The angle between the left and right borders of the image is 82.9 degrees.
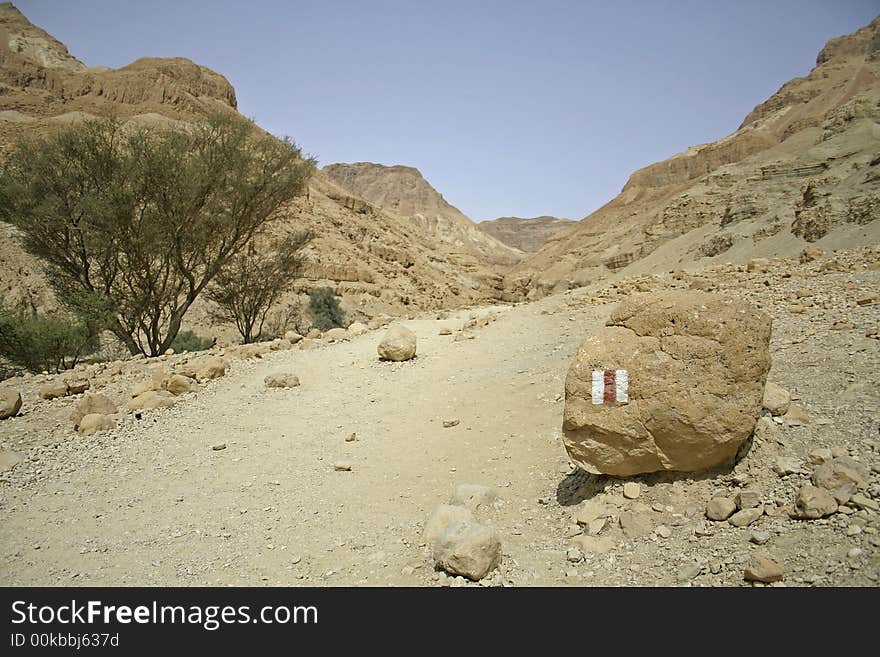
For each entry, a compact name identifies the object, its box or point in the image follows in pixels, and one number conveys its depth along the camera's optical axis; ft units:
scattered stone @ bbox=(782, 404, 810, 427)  12.03
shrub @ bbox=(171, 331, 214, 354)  48.76
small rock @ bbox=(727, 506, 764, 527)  9.93
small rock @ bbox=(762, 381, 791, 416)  12.42
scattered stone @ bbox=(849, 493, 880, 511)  8.79
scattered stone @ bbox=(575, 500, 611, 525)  11.91
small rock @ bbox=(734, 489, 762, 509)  10.30
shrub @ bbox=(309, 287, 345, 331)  69.26
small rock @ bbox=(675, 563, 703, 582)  9.27
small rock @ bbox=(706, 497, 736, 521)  10.27
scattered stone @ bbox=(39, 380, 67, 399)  25.86
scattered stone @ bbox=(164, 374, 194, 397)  26.05
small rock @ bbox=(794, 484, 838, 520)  9.05
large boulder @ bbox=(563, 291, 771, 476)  11.05
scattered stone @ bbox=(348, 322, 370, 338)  40.21
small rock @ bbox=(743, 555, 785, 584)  8.18
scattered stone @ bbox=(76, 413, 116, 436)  21.33
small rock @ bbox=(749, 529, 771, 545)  9.26
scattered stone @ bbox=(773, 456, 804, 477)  10.64
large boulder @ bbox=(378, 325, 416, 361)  30.76
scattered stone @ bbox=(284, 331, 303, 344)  37.70
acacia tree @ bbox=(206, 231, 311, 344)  52.75
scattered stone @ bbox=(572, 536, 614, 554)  10.80
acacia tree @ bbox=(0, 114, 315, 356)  41.19
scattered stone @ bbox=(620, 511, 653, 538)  10.91
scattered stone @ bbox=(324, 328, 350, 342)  38.78
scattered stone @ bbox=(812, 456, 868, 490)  9.40
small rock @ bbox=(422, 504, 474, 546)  12.37
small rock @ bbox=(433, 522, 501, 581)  10.51
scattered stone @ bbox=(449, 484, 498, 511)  13.92
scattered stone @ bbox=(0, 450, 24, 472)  18.14
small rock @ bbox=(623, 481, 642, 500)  11.88
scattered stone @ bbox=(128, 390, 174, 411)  24.18
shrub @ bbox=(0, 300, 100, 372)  36.40
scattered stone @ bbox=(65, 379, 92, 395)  26.78
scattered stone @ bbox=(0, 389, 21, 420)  23.06
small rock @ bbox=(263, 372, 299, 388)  27.12
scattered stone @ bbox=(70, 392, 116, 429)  22.50
